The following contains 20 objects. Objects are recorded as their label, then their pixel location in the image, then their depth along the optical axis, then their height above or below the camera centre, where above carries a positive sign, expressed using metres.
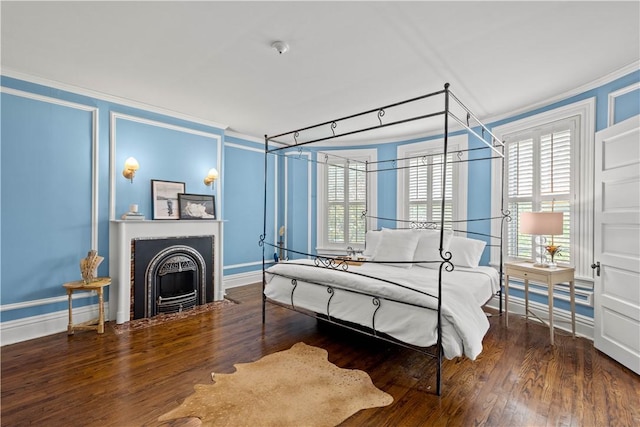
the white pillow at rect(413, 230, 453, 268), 3.68 -0.43
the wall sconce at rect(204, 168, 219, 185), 4.64 +0.50
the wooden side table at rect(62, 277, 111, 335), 3.23 -0.90
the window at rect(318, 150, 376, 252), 5.85 +0.19
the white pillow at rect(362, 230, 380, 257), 4.35 -0.45
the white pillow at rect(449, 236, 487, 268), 3.73 -0.49
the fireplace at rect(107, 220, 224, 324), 3.63 -0.52
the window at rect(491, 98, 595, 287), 3.34 +0.45
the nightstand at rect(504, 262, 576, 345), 3.14 -0.67
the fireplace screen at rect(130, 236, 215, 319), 3.79 -0.86
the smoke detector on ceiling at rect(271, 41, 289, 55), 2.53 +1.37
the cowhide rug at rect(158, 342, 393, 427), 1.96 -1.32
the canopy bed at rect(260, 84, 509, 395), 2.28 -0.67
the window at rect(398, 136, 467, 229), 4.82 +0.45
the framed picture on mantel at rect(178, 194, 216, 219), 4.37 +0.06
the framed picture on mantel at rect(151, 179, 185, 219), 4.11 +0.16
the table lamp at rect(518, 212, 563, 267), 3.17 -0.12
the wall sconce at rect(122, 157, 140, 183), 3.77 +0.52
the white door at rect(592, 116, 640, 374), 2.54 -0.26
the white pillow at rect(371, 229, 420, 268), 3.74 -0.44
